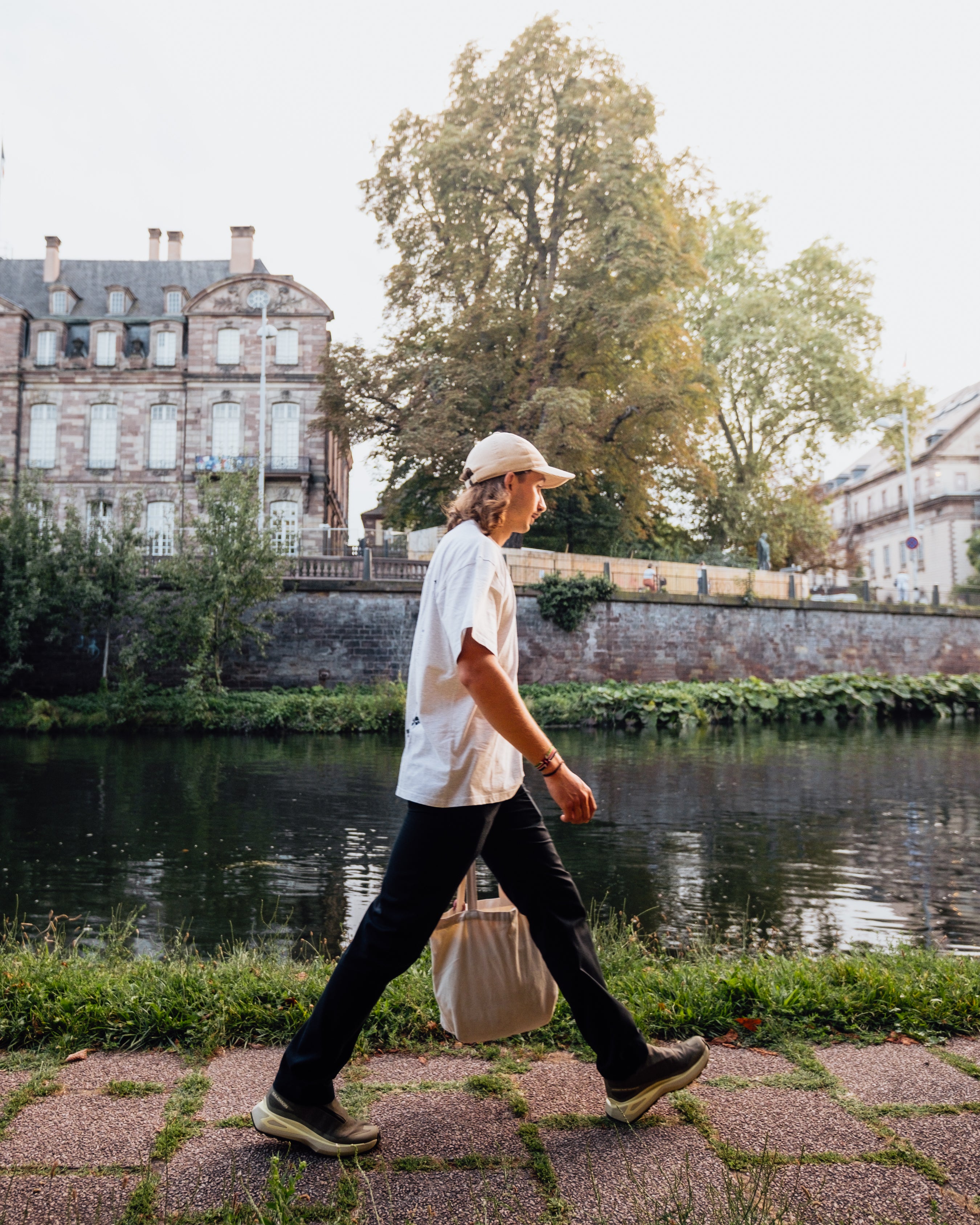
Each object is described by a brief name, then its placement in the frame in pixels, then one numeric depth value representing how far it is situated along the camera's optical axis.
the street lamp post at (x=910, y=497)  37.69
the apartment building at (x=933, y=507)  59.12
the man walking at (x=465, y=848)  2.49
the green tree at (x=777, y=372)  36.06
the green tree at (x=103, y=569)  23.72
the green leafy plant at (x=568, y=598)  28.59
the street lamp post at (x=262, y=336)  31.98
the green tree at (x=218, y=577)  23.08
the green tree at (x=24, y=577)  22.97
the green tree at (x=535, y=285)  27.83
